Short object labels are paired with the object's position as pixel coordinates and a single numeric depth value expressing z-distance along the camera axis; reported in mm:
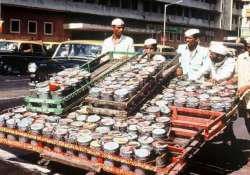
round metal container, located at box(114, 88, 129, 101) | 5085
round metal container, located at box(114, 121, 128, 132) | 4825
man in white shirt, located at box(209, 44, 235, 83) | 5893
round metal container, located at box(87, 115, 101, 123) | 5036
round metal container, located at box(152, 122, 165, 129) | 4760
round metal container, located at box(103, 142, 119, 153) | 4264
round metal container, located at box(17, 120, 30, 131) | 4961
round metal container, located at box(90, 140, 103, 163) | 4338
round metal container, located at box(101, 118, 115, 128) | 4889
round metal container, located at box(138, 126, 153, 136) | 4672
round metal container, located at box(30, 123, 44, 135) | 4840
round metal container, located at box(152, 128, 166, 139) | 4575
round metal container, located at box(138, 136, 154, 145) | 4411
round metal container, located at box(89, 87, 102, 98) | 5281
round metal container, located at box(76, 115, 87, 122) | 5105
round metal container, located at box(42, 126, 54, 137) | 4792
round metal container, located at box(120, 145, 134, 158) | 4179
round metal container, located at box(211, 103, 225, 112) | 5115
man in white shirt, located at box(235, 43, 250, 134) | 5818
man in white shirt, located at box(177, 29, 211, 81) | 6325
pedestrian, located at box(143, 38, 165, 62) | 7183
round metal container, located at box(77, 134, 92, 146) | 4460
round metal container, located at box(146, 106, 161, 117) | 5233
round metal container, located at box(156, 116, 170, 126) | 4943
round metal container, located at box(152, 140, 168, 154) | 4260
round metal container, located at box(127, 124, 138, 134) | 4765
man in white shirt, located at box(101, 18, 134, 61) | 6912
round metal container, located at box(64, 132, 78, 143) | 4587
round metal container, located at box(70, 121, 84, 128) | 4961
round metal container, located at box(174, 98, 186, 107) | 5310
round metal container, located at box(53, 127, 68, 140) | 4671
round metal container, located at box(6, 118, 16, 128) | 5054
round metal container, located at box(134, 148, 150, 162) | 4104
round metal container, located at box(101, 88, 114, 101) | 5157
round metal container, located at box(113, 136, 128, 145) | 4394
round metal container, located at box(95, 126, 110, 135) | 4739
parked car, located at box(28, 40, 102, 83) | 10845
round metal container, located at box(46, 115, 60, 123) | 5118
